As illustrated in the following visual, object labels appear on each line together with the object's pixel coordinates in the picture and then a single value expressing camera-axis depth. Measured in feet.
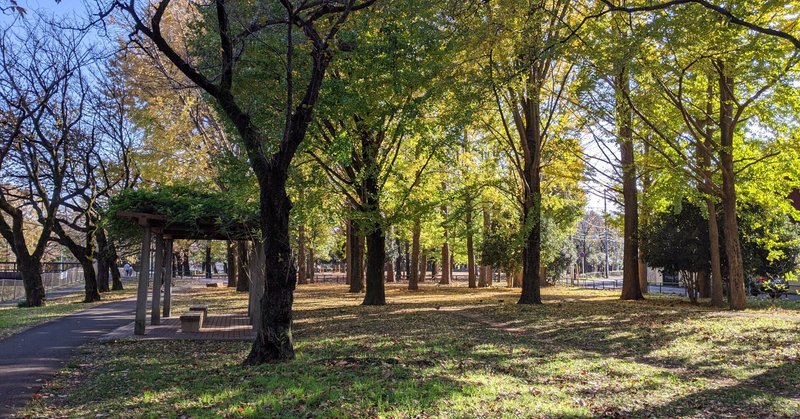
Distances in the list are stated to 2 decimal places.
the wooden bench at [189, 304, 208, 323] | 48.17
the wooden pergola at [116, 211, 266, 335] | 42.34
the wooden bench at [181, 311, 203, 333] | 43.68
